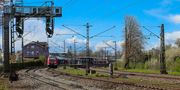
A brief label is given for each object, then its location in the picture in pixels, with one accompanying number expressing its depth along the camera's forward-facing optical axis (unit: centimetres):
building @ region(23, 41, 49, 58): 14325
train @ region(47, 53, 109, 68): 6576
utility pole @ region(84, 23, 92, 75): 4412
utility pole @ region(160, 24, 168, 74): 4225
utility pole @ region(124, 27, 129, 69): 6245
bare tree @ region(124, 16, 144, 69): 7430
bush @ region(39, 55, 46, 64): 8718
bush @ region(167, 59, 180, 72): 4686
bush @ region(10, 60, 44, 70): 5290
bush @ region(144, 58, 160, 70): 5514
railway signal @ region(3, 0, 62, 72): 3601
